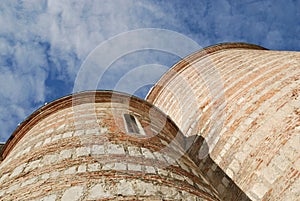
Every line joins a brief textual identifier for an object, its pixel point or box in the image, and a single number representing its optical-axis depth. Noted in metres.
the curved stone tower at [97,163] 3.37
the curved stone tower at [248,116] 4.93
